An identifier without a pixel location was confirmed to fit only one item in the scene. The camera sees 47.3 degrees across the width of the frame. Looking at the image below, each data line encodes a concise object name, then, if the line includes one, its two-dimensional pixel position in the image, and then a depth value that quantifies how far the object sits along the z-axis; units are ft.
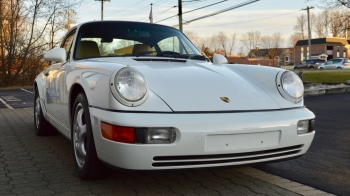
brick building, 269.66
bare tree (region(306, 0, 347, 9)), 76.74
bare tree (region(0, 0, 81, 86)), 87.30
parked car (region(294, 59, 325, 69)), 155.33
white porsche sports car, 8.89
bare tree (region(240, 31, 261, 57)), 333.62
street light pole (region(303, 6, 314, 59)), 190.21
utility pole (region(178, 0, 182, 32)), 99.86
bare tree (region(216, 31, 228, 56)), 306.35
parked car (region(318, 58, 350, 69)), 133.39
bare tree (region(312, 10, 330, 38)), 306.35
